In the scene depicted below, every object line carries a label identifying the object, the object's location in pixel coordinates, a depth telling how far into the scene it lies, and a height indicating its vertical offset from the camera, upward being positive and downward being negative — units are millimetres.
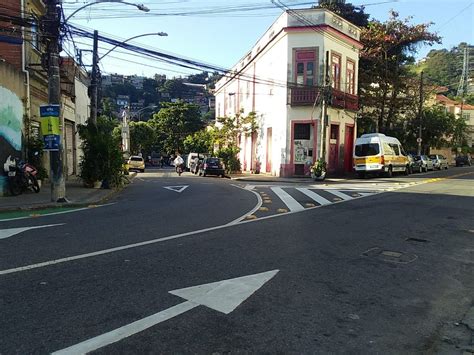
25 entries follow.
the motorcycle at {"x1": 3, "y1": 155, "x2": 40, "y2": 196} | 15133 -973
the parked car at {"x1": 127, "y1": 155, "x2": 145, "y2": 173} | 43719 -1587
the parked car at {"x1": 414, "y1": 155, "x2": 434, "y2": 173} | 38681 -1077
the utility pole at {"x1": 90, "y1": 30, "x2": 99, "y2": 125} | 20386 +2887
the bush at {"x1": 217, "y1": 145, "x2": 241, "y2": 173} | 36562 -847
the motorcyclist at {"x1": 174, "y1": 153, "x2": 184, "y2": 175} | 35938 -1347
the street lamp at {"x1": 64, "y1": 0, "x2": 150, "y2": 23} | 15591 +5255
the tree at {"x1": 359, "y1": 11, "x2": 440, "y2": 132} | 38531 +7675
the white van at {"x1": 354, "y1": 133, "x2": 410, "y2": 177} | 29391 -334
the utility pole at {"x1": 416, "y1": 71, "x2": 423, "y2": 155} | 41500 +3623
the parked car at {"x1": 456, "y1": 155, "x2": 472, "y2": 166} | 60344 -1237
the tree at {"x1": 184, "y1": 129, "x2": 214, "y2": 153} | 44844 +721
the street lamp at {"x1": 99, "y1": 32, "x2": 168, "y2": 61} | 20594 +5212
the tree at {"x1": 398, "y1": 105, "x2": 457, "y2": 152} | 47312 +2376
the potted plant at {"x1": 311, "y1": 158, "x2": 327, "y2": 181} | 27344 -1251
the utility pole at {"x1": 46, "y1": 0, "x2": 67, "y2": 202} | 13719 +1836
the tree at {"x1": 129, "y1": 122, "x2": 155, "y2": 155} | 67750 +1789
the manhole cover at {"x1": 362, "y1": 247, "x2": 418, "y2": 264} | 7226 -1745
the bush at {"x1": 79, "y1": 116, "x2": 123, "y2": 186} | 19297 -462
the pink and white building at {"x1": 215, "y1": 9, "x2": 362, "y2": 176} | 30609 +4265
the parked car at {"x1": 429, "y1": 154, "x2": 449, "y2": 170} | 43484 -1098
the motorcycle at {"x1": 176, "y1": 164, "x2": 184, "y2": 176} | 35812 -1664
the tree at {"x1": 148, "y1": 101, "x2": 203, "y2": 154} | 73500 +4132
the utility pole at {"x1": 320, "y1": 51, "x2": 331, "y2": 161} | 27980 +2280
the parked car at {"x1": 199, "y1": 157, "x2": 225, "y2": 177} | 33719 -1390
